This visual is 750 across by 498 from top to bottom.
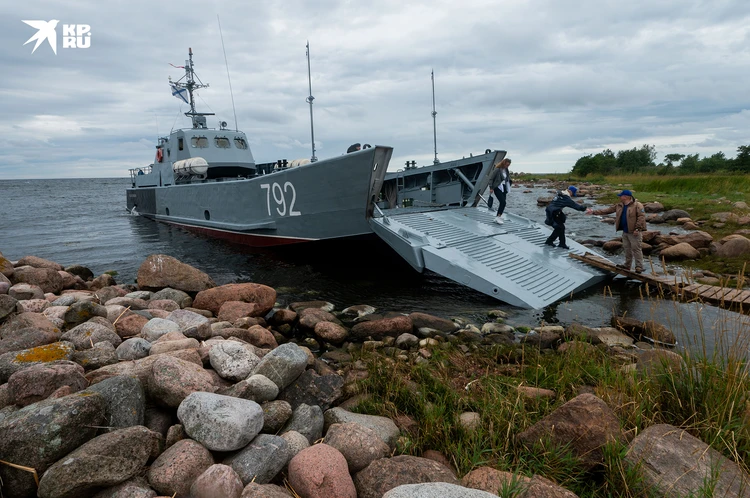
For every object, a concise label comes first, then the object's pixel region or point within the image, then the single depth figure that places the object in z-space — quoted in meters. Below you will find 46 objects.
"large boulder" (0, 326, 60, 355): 3.54
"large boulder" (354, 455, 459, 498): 2.34
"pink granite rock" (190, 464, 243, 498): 2.18
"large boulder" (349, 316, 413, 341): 5.45
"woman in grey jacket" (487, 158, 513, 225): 10.06
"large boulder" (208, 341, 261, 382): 3.36
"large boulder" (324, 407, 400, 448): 2.91
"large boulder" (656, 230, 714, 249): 9.84
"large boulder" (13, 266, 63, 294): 6.83
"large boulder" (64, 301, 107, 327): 4.66
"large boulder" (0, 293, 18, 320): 4.23
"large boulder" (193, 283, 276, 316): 6.28
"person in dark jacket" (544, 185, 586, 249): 8.45
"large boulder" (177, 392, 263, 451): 2.47
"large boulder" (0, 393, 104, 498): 2.21
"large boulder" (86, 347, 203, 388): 2.98
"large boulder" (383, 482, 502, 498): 2.04
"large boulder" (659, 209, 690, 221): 14.47
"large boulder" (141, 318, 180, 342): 4.36
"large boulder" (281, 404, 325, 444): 2.92
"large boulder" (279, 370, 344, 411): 3.32
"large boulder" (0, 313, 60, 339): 4.02
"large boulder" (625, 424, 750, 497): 2.12
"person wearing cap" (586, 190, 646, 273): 7.51
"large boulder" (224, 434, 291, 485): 2.37
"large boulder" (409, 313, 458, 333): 5.67
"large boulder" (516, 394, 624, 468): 2.42
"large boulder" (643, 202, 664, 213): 16.48
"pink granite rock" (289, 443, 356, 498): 2.29
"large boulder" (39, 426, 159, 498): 2.12
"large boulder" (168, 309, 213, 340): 4.46
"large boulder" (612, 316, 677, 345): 5.13
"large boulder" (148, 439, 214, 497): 2.26
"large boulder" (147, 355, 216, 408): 2.82
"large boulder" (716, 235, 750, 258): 8.91
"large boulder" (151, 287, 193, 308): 6.57
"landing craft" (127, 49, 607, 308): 7.24
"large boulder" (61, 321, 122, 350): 3.89
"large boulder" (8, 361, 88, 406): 2.71
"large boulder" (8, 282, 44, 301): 5.82
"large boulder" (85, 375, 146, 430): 2.57
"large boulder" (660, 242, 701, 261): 9.35
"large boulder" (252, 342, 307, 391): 3.28
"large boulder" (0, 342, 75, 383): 3.11
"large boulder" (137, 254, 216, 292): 7.09
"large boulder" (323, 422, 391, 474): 2.61
